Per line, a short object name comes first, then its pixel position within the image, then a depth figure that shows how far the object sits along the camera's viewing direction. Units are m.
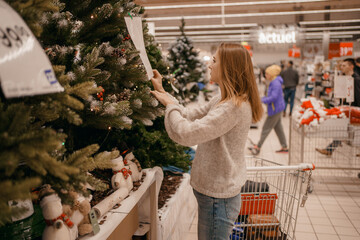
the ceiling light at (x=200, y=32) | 14.47
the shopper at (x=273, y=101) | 5.10
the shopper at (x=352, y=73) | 4.62
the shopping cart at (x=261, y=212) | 2.29
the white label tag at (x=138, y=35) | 1.45
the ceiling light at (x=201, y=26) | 11.90
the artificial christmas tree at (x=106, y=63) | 1.32
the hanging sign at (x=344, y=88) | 4.34
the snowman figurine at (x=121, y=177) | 1.60
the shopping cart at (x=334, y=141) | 3.85
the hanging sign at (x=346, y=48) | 10.80
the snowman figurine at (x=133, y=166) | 1.78
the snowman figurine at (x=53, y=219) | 1.12
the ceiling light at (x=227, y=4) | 7.21
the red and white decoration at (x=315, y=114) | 3.87
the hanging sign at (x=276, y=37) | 9.82
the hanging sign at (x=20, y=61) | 0.73
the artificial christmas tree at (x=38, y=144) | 0.73
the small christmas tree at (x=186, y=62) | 5.34
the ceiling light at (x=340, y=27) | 12.26
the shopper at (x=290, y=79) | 9.43
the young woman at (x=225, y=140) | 1.48
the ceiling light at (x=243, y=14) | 8.59
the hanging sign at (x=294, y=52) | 14.37
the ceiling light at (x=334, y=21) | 10.45
